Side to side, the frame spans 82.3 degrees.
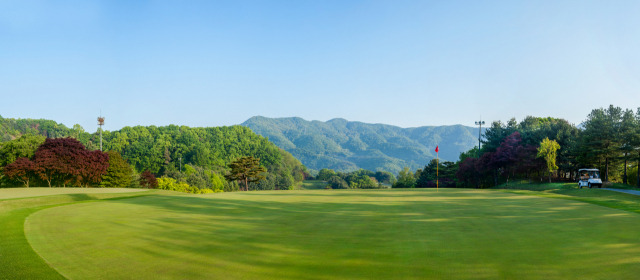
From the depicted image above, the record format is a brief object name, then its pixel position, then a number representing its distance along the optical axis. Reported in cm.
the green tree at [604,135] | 4072
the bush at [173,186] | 6084
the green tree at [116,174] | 4103
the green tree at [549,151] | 4372
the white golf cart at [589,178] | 3466
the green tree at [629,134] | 3772
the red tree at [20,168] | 3073
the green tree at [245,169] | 5253
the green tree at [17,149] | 3803
